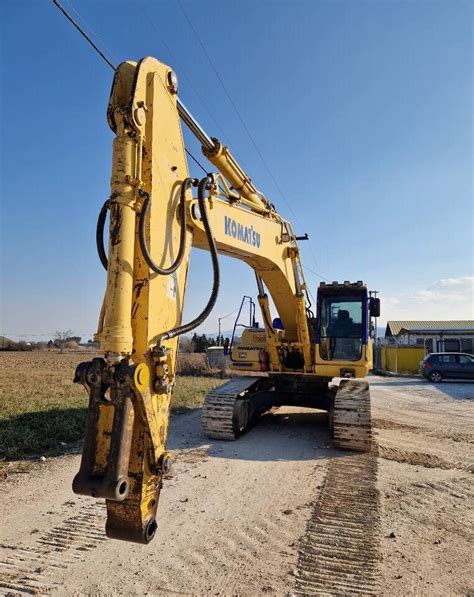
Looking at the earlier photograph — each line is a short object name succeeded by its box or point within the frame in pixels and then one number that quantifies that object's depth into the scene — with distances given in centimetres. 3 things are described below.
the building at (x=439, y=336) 3759
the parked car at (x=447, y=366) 2305
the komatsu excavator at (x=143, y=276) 293
